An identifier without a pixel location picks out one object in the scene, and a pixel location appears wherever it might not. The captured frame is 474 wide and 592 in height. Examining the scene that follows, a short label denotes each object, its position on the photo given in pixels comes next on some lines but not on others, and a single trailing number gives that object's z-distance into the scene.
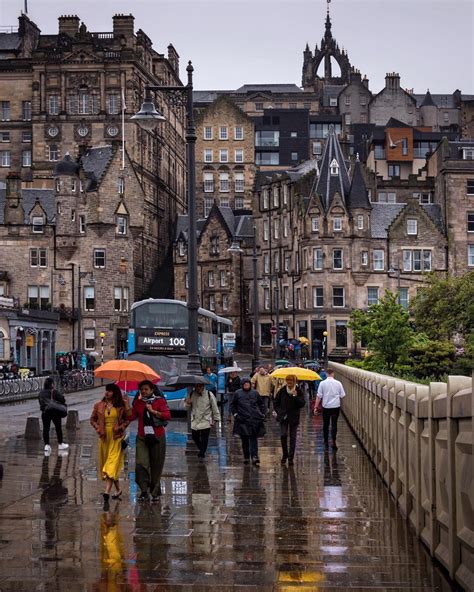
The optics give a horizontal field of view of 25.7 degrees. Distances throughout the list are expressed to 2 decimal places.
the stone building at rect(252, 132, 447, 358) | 87.25
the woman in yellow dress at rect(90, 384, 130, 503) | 14.37
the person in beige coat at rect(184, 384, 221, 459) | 19.64
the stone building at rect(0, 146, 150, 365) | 84.12
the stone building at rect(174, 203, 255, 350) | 98.62
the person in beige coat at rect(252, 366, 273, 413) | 29.78
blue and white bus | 39.50
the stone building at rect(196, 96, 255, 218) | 118.44
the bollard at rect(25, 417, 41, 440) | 24.96
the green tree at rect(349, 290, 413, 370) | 45.84
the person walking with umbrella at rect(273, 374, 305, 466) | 19.55
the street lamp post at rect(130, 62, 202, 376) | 23.64
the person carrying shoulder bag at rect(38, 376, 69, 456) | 21.76
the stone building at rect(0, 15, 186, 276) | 100.81
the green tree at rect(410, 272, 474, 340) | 61.54
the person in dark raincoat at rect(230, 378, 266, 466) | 19.34
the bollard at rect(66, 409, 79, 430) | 27.88
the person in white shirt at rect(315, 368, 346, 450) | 21.64
